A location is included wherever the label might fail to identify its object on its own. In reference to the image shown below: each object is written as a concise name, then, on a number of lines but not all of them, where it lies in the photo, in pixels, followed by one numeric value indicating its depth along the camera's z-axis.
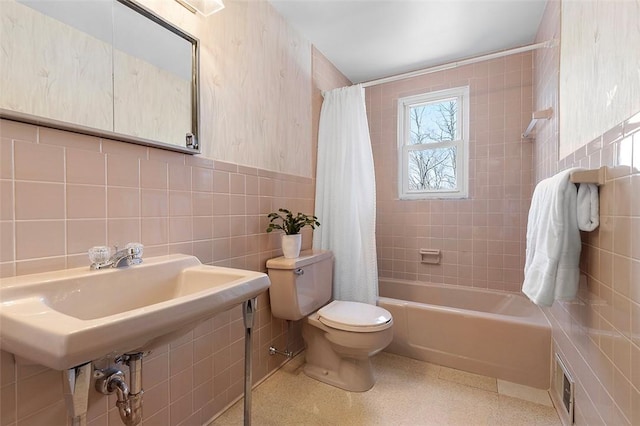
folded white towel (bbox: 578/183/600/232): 0.99
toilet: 1.54
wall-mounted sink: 0.54
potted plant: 1.70
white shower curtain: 2.08
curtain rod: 1.70
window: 2.50
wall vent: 1.28
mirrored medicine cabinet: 0.82
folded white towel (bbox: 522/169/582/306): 1.03
